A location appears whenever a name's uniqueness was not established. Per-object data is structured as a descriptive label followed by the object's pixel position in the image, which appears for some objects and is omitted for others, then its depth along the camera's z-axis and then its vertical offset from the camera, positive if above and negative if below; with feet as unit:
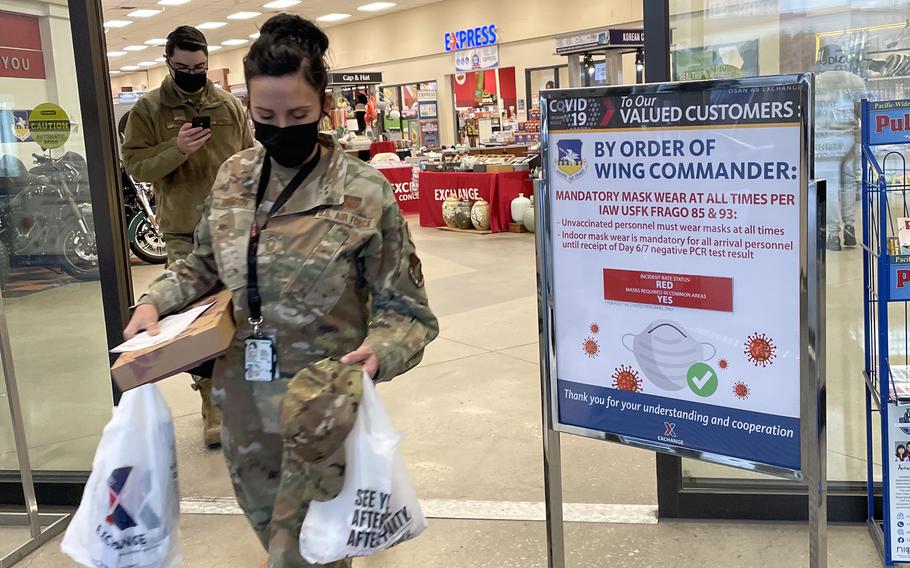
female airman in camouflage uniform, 5.06 -0.62
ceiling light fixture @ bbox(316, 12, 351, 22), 63.87 +11.01
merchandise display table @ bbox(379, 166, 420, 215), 38.45 -1.12
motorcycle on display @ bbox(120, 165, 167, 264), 28.25 -1.50
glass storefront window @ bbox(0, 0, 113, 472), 10.01 -0.76
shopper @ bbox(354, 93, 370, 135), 44.02 +2.65
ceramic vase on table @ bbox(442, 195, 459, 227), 32.53 -1.85
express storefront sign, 56.75 +7.98
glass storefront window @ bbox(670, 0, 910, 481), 8.48 +0.81
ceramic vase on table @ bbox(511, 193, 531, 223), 30.22 -1.80
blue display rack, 7.20 -1.46
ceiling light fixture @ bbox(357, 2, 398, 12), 59.26 +10.79
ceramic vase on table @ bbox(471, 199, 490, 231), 31.42 -2.04
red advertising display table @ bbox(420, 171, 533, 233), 30.94 -1.20
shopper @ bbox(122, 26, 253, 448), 10.57 +0.45
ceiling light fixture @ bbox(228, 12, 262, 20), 60.71 +10.98
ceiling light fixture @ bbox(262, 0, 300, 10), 56.24 +10.77
